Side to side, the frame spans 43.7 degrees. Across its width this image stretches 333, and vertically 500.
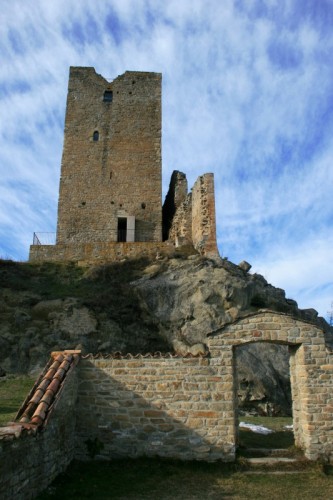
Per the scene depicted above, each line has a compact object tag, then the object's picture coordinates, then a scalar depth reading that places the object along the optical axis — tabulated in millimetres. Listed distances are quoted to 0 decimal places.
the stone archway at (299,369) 8820
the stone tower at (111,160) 25906
